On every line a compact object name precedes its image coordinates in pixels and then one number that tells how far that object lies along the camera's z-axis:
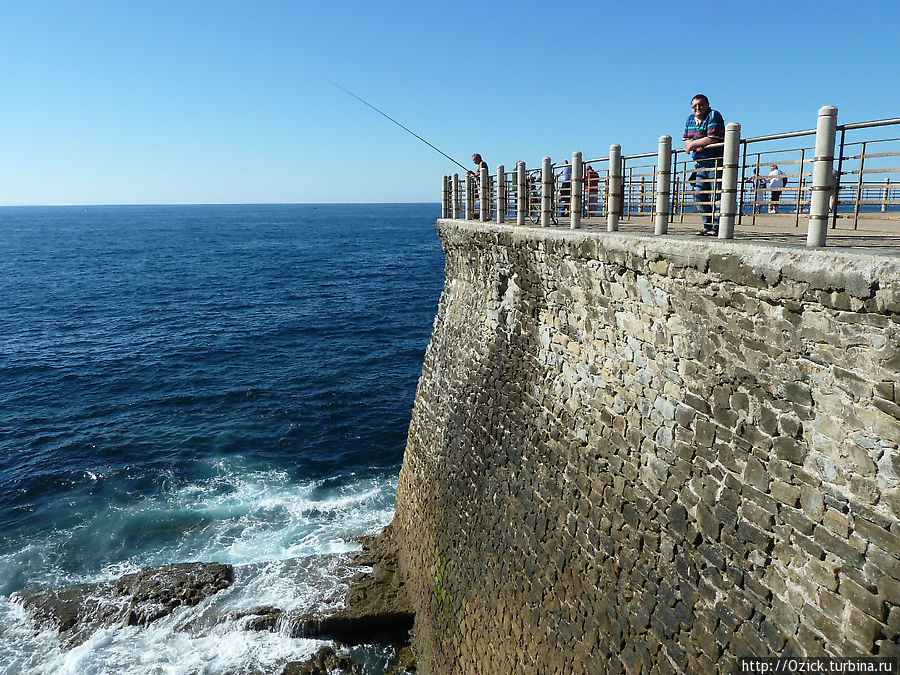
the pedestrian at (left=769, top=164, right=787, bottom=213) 11.42
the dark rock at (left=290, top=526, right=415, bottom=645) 11.72
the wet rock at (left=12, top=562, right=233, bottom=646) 12.38
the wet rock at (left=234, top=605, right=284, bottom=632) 11.91
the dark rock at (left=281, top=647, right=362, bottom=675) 10.97
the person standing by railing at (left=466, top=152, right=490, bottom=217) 13.63
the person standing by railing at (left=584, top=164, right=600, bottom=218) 13.44
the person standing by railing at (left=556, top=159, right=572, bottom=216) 11.33
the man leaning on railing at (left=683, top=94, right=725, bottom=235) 8.00
